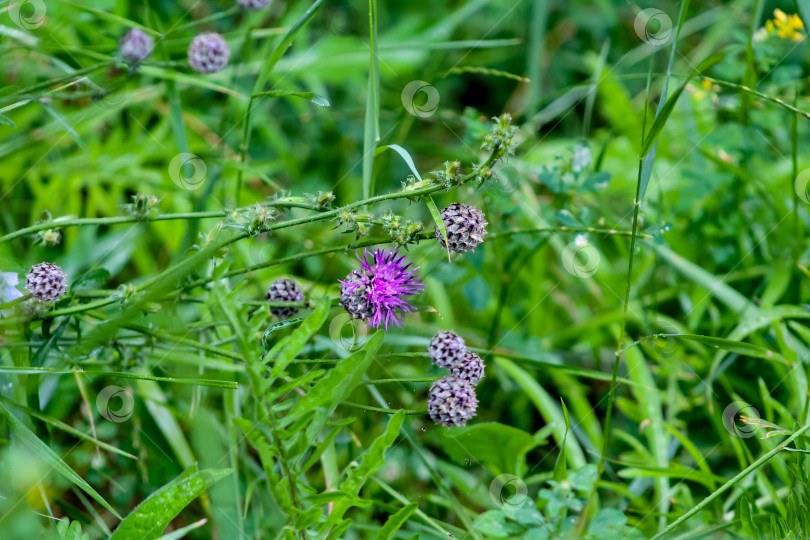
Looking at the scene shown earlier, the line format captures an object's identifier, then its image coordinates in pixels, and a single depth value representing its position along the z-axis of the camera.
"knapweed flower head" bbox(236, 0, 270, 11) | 1.59
